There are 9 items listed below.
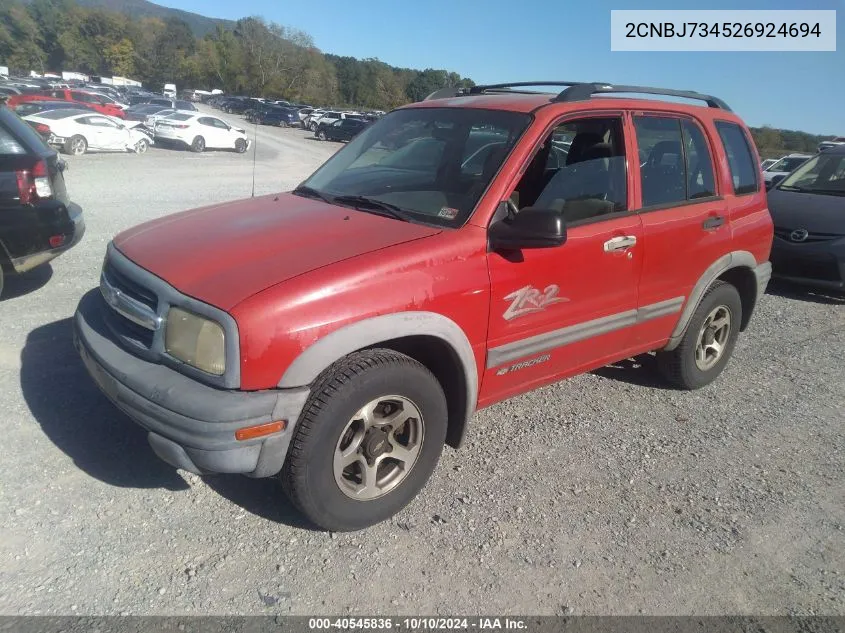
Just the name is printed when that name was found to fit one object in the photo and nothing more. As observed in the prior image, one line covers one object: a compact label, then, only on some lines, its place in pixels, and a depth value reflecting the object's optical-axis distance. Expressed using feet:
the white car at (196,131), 84.23
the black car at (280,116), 157.81
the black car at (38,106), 67.10
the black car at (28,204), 16.21
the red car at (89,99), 103.35
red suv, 8.36
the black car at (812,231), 24.11
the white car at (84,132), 63.21
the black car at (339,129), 122.21
